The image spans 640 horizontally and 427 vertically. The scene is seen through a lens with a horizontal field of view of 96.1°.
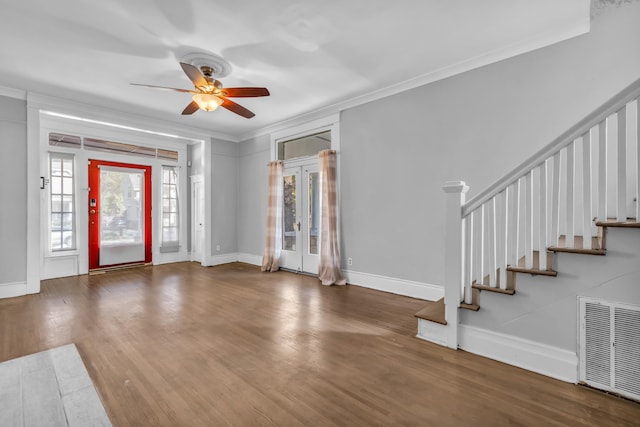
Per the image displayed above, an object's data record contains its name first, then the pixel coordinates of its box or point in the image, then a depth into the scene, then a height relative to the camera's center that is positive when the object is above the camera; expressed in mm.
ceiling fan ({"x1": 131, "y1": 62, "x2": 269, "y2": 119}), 3077 +1337
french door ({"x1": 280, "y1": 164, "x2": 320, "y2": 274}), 5230 -113
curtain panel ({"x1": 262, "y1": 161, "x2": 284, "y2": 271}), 5574 -63
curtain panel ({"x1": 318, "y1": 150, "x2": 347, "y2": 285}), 4566 -214
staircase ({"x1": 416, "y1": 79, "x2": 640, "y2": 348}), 1866 -25
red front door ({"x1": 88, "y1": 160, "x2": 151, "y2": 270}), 5438 -21
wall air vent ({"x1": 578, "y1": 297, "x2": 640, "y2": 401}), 1786 -863
